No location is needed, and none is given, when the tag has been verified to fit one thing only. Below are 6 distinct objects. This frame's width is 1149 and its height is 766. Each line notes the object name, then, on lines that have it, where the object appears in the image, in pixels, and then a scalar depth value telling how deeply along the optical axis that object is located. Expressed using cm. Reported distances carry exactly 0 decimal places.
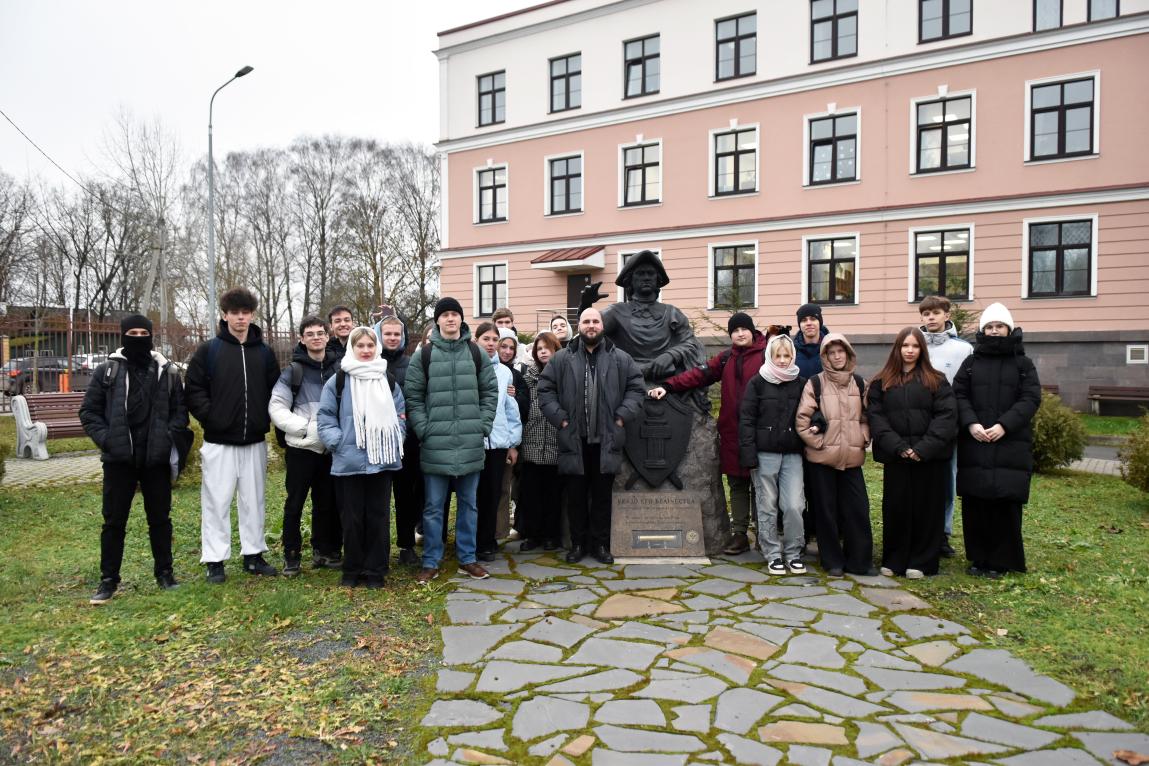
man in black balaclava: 539
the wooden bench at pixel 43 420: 1301
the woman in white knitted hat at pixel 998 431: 579
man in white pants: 575
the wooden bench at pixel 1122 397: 1808
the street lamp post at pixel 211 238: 2067
